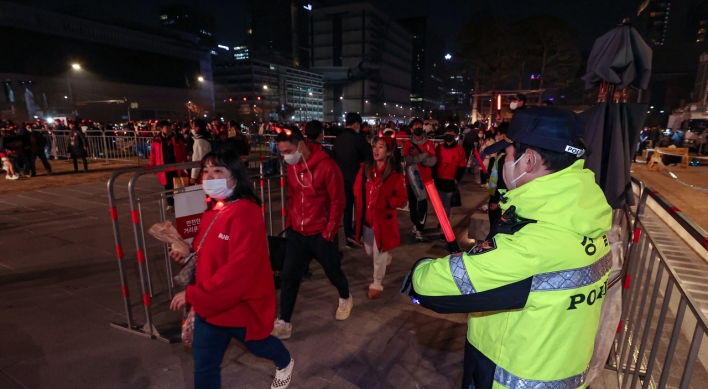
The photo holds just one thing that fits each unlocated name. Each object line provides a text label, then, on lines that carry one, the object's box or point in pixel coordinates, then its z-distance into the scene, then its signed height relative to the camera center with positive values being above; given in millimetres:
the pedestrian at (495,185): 4504 -854
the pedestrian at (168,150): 8348 -744
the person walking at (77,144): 13445 -976
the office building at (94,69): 47031 +7469
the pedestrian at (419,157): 6180 -651
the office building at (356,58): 99938 +16627
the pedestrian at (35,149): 12469 -1105
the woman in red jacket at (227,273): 2301 -986
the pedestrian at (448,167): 6535 -858
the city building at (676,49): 47875 +9322
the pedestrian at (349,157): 6613 -698
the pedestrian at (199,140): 7848 -491
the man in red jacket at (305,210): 3711 -931
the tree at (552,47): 32406 +6398
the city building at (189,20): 155250 +41519
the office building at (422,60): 138500 +21809
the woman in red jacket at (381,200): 4578 -1021
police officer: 1329 -552
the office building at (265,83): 91456 +8778
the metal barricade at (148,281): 3604 -1848
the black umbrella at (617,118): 3359 +3
